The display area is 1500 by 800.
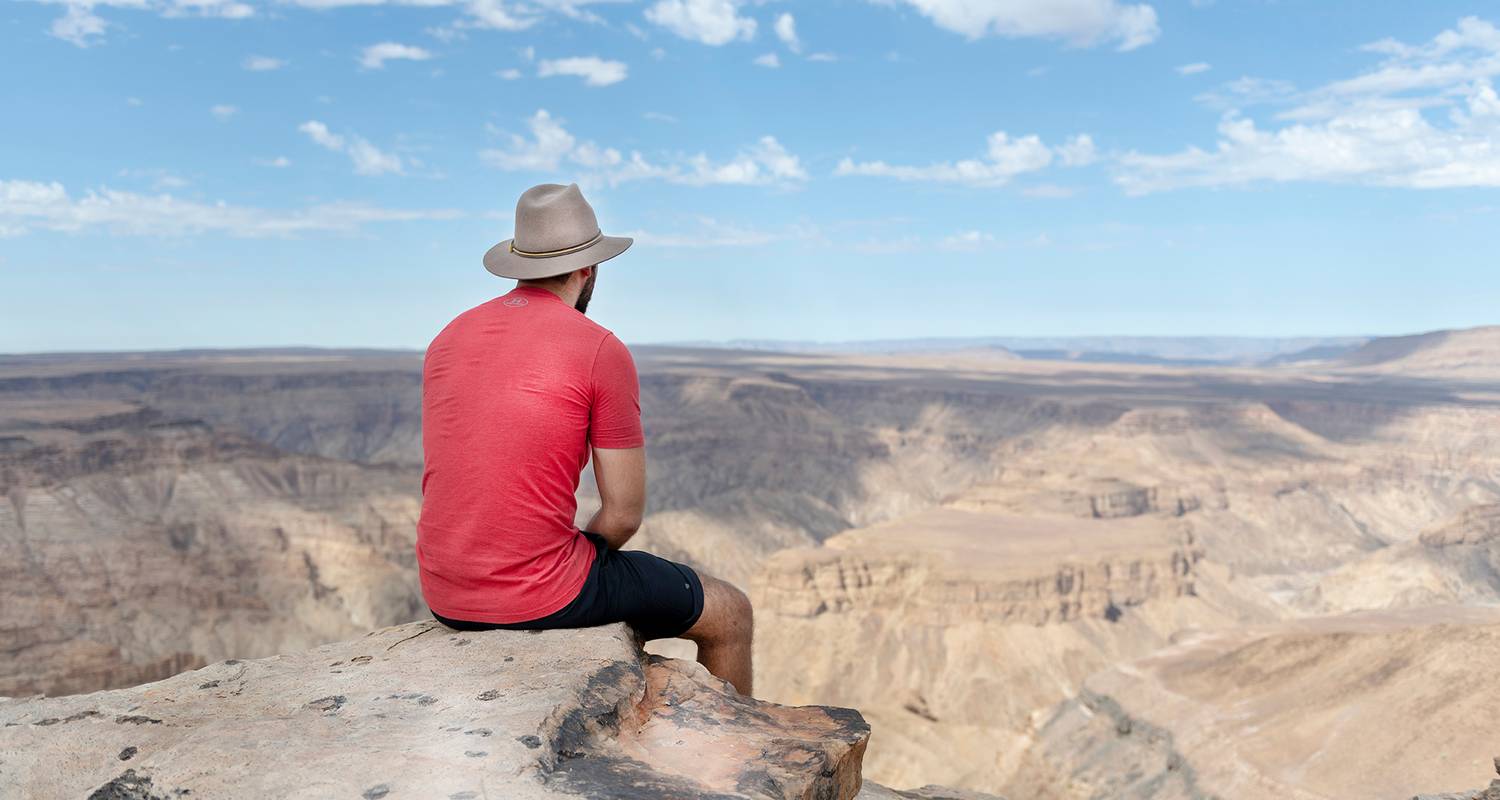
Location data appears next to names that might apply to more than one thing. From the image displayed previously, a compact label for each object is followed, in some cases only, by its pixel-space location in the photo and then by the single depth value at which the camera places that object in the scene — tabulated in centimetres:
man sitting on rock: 448
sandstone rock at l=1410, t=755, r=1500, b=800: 705
